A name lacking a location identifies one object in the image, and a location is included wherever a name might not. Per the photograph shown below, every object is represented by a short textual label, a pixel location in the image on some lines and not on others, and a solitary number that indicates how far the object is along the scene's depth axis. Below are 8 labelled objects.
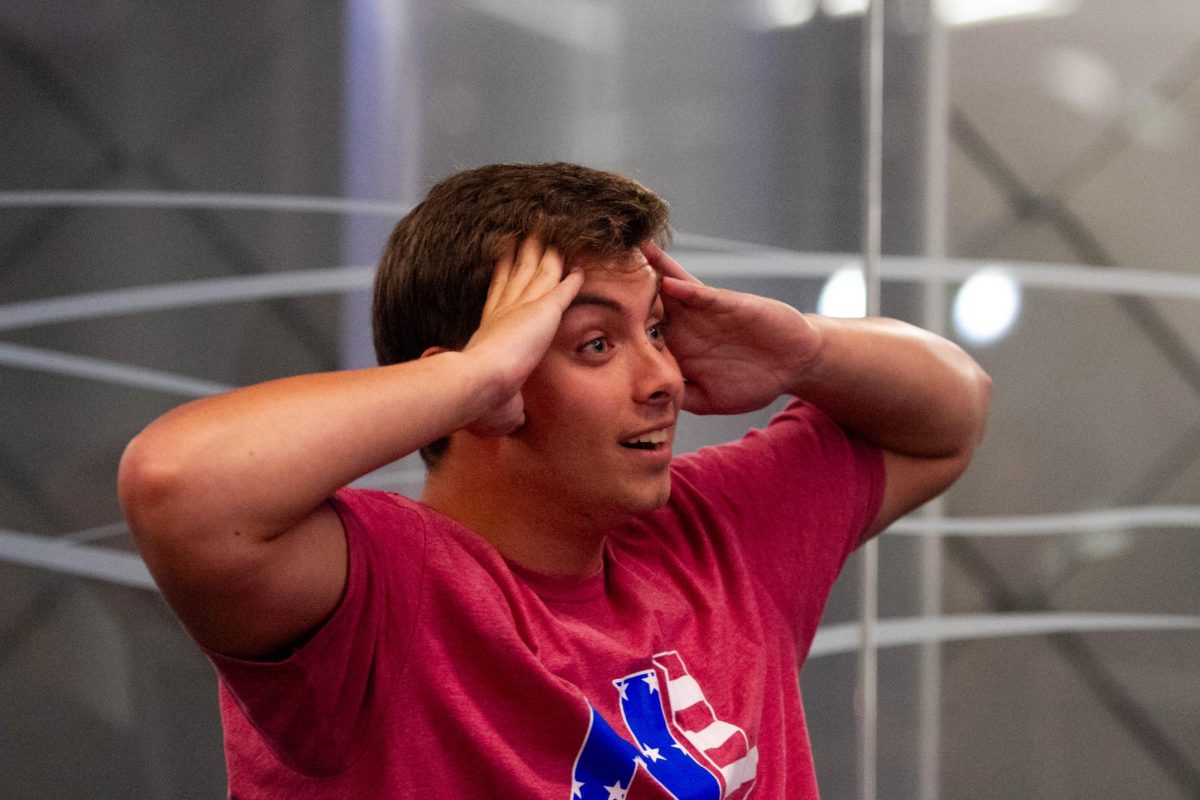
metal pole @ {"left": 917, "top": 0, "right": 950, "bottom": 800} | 3.82
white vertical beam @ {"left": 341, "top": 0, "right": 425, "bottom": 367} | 3.50
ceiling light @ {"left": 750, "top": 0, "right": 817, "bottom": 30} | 3.68
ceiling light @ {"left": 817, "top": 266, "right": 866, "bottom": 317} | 3.73
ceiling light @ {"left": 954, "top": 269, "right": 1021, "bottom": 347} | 3.82
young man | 3.00
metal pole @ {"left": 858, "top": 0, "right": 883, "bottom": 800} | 3.76
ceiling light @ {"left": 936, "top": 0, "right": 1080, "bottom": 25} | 3.81
